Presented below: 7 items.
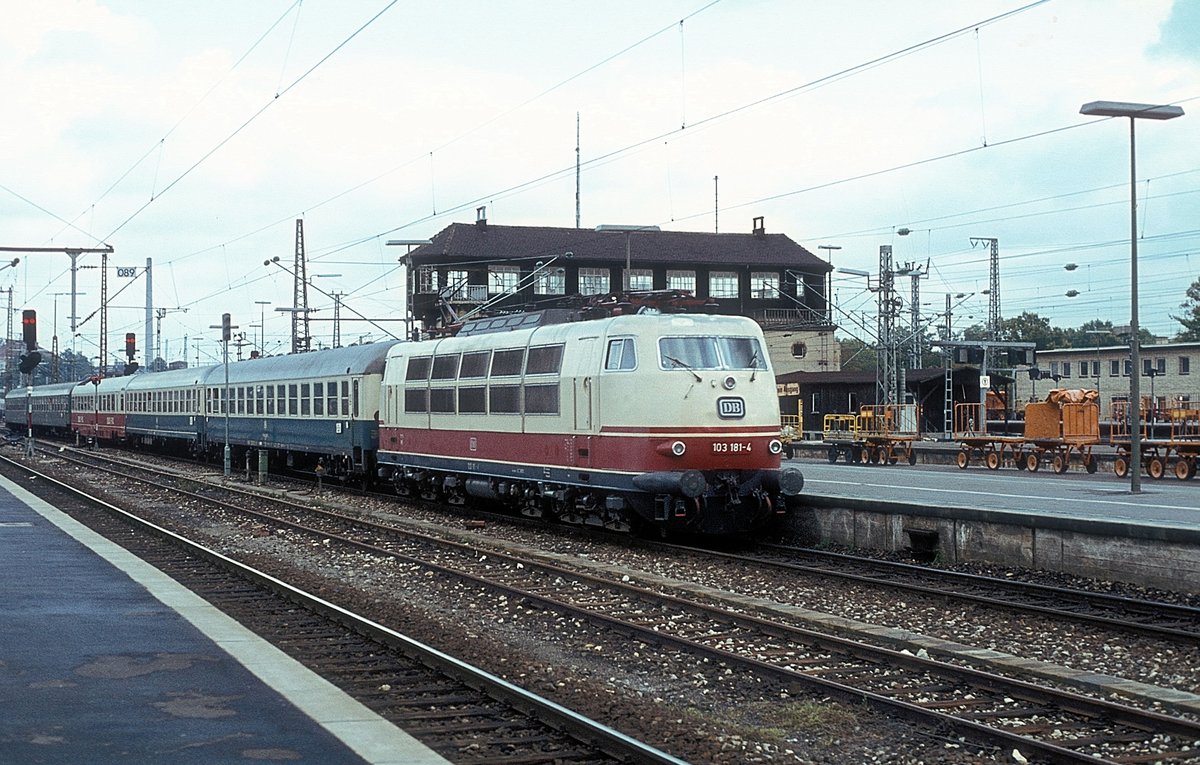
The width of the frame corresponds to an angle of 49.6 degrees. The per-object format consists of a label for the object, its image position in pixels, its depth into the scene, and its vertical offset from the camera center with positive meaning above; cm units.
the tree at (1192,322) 9038 +567
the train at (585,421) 1853 -17
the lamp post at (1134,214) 2438 +377
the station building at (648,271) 7731 +855
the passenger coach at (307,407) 3034 +18
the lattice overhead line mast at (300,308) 5022 +432
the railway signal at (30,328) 3306 +233
